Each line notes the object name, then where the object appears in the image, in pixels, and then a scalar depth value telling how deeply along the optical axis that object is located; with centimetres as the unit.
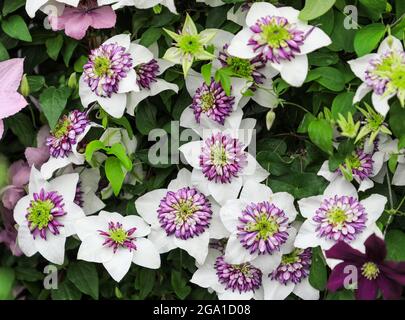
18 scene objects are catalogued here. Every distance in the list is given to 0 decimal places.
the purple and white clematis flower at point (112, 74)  106
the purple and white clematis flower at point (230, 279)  112
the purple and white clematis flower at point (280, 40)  99
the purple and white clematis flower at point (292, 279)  110
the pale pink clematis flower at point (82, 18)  109
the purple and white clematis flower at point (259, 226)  105
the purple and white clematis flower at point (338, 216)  103
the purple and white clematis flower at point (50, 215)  113
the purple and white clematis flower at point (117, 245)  110
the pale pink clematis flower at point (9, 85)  110
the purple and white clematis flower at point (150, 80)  109
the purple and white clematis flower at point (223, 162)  106
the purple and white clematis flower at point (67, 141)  110
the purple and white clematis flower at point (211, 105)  107
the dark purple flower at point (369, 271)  98
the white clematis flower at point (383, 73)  95
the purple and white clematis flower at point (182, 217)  109
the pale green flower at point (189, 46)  103
